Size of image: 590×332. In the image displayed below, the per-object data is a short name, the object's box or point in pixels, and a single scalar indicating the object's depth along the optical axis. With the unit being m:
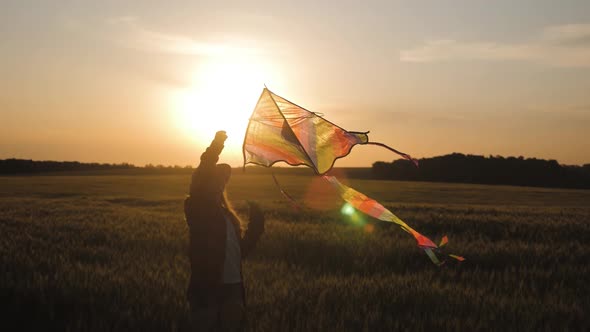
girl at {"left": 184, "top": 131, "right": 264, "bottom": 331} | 4.77
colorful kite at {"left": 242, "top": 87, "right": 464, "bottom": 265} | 3.41
